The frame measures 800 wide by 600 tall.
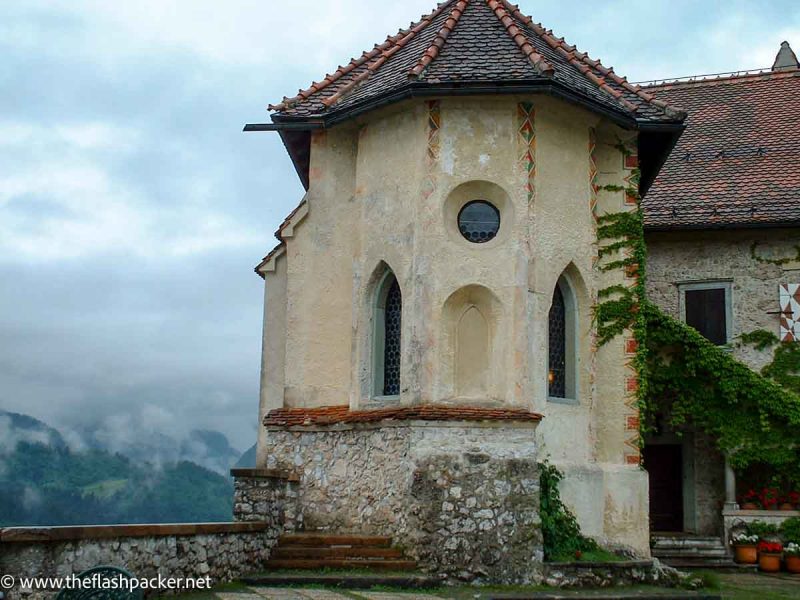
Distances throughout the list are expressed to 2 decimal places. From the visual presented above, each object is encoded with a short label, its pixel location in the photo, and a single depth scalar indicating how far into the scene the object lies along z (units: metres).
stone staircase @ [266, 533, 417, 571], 13.62
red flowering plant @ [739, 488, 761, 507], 20.86
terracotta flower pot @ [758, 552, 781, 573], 19.45
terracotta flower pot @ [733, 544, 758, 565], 19.69
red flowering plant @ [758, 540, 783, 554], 19.56
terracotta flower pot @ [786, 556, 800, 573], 19.34
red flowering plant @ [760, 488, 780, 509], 20.55
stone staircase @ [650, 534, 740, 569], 19.77
